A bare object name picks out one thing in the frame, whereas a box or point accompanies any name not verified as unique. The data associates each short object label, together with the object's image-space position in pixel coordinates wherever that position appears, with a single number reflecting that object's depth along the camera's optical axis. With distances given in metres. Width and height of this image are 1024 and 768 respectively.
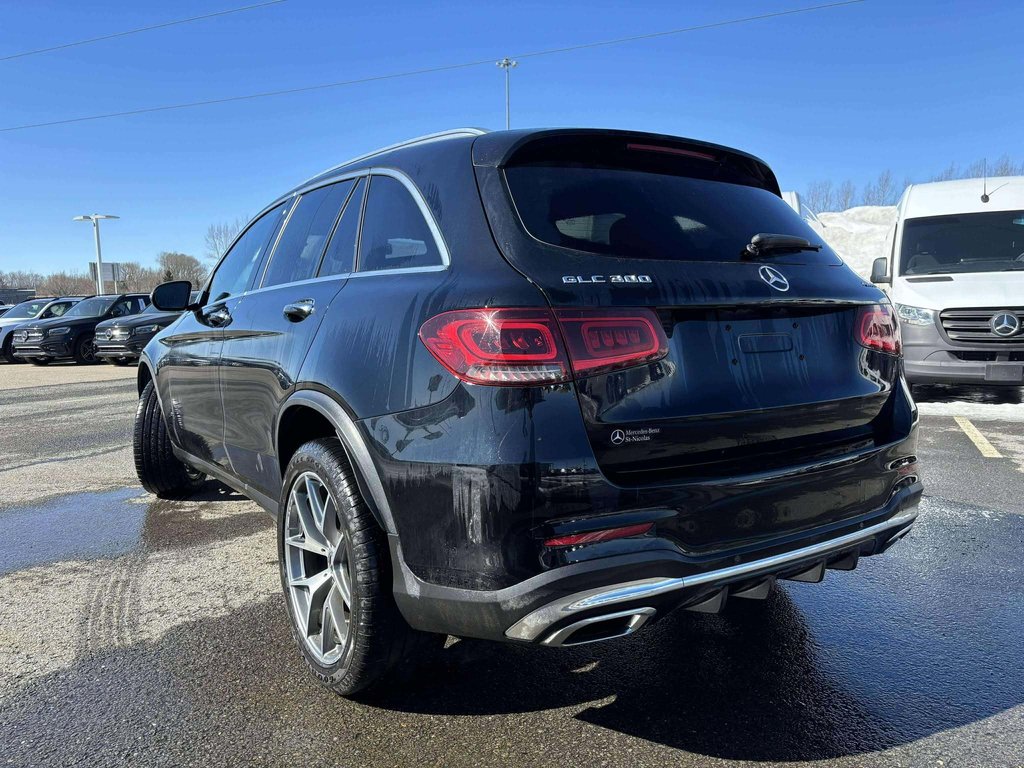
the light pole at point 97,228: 49.40
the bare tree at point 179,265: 76.19
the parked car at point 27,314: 20.55
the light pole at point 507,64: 42.00
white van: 7.90
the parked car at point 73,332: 18.91
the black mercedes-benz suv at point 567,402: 1.92
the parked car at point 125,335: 17.42
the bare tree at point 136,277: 85.38
